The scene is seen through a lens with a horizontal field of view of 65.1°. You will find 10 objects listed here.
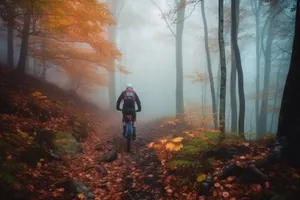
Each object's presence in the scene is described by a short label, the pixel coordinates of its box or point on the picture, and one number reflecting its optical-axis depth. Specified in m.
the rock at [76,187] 4.93
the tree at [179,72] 17.67
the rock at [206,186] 4.68
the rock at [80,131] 9.16
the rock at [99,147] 8.30
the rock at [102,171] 6.22
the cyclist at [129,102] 8.64
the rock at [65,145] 6.94
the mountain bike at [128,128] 8.38
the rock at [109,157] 7.14
